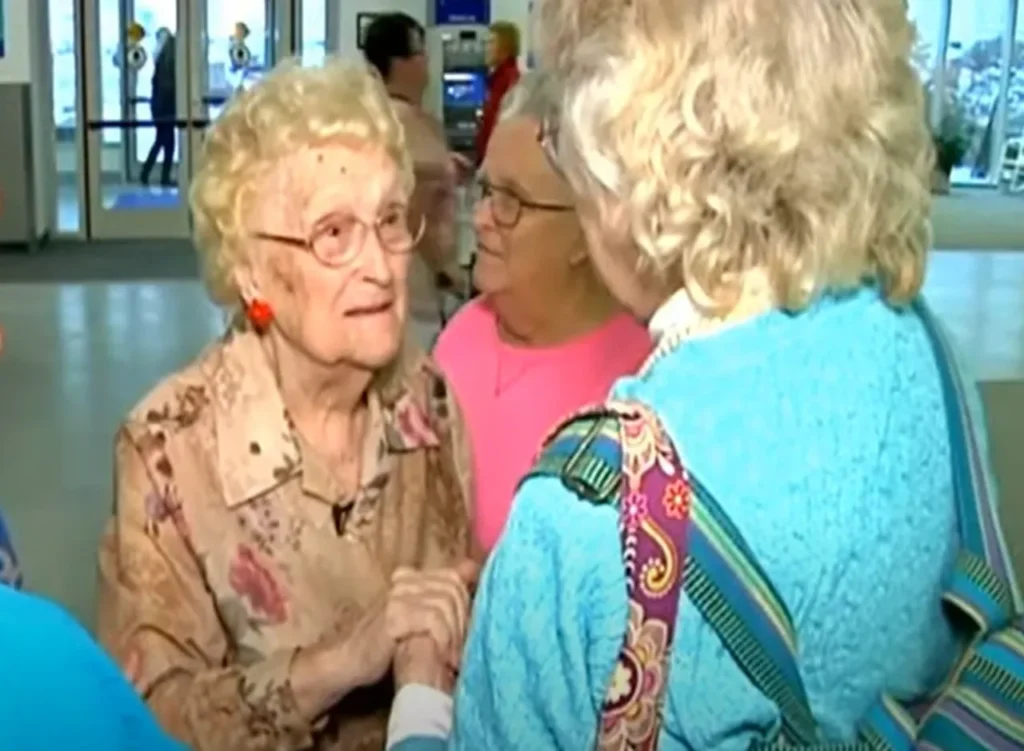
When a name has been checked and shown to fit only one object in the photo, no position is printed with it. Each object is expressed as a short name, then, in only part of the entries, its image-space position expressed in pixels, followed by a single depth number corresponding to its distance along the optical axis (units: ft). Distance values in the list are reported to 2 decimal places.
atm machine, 50.96
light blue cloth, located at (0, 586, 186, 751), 2.79
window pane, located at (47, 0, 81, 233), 45.44
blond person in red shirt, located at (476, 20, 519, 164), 31.73
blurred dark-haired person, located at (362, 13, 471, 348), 12.25
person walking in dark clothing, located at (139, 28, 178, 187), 46.57
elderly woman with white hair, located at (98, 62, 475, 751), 6.15
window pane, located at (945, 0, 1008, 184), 69.87
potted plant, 66.74
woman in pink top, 8.11
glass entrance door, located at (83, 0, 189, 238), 46.16
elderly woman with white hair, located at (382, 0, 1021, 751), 4.08
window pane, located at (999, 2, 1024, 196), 68.80
